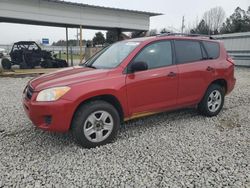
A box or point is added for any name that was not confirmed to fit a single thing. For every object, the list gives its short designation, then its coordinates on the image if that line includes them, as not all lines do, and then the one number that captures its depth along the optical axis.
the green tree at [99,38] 34.72
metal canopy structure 10.68
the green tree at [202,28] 39.07
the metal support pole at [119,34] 14.69
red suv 2.70
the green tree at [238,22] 29.95
